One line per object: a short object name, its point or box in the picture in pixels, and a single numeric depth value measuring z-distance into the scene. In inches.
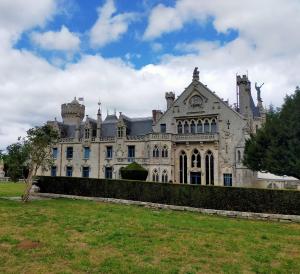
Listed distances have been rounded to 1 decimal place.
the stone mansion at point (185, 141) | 1520.7
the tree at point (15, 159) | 984.3
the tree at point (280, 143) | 1035.3
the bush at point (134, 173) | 1245.7
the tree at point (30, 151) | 989.2
